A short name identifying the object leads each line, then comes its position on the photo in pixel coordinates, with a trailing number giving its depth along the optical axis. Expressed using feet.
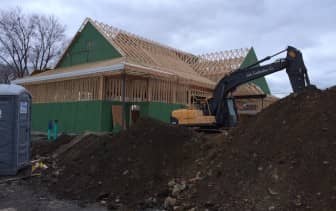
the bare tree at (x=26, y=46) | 123.34
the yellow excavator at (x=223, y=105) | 39.00
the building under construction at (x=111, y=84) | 52.08
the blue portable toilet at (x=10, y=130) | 26.91
